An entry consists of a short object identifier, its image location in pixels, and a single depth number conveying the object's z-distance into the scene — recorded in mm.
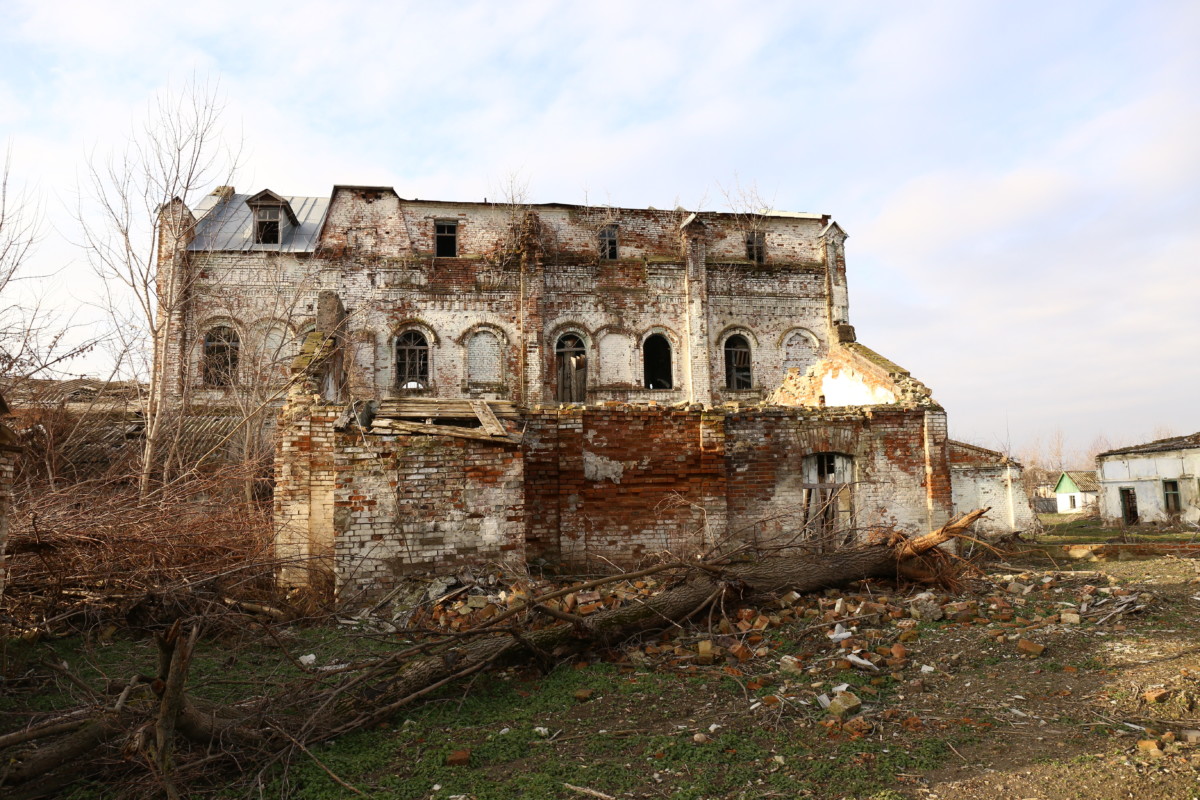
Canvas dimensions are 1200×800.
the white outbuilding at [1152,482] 23812
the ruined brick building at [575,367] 9562
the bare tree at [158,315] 12420
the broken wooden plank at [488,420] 8523
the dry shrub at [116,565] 6898
